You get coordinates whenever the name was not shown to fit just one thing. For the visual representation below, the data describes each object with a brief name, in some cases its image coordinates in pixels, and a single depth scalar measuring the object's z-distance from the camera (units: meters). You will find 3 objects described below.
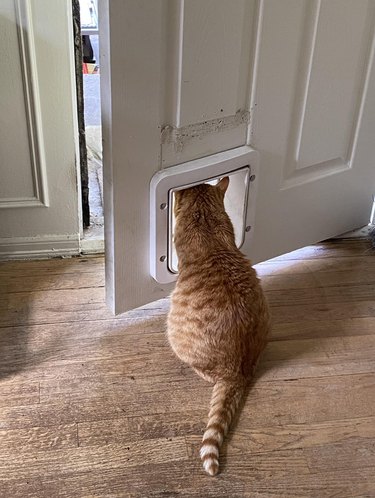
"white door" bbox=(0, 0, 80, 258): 1.55
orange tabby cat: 1.42
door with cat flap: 1.33
